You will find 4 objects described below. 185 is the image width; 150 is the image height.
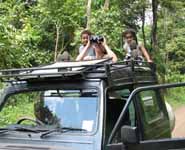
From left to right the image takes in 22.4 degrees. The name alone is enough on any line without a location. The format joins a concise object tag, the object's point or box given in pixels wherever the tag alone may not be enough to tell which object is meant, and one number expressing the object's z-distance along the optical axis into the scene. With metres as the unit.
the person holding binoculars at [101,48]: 6.79
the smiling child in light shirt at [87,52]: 6.82
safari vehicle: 4.24
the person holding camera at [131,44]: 7.41
